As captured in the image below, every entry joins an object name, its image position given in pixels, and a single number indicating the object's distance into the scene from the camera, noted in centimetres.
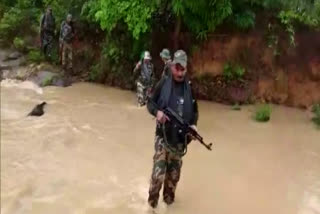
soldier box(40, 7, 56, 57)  1454
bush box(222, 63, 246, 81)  1206
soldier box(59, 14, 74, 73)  1384
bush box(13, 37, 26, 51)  1525
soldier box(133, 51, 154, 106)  1143
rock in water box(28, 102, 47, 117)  1066
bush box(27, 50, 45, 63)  1469
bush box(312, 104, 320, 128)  1086
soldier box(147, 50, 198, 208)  612
